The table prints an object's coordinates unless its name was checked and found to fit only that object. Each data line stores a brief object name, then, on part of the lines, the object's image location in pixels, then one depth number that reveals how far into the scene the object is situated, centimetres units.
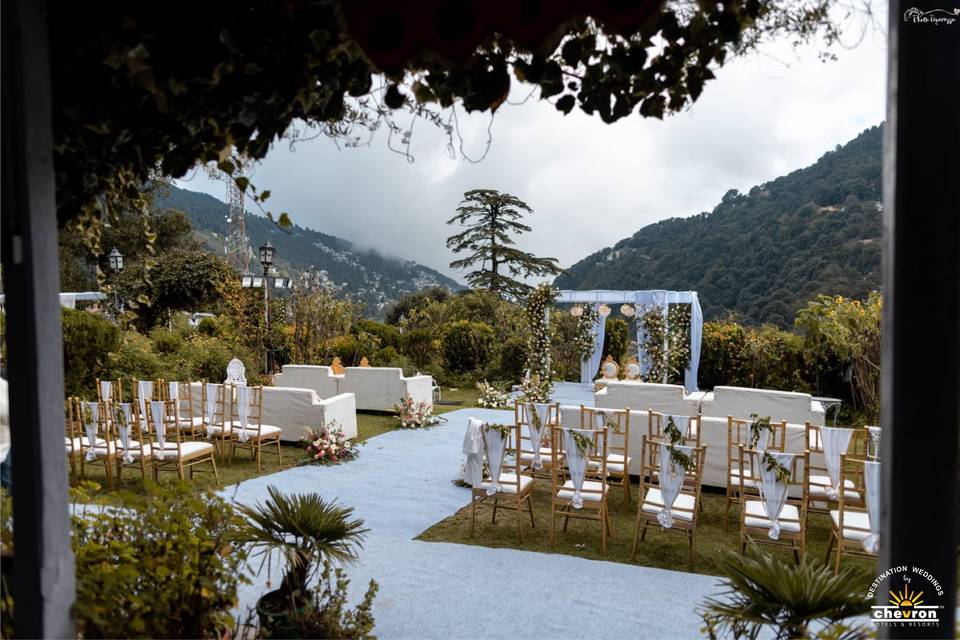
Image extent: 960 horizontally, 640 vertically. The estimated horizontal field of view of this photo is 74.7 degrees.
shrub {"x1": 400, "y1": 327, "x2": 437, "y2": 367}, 1527
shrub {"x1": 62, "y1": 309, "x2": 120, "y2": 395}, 853
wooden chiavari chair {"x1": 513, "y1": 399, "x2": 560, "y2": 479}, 575
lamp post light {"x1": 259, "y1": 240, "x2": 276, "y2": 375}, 1184
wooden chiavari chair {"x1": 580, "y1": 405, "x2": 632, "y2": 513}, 536
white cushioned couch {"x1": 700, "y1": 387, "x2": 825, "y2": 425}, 698
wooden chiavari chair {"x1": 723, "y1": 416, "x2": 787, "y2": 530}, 499
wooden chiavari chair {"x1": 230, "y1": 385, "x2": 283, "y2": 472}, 686
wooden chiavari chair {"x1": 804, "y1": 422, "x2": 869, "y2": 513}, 469
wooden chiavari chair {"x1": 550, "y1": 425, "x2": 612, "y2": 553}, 456
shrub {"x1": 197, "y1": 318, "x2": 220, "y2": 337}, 1434
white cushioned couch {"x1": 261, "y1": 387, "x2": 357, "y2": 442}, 766
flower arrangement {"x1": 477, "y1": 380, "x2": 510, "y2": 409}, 1191
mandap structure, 1275
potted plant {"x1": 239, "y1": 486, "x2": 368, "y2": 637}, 286
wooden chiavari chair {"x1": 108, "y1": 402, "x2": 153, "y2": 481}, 572
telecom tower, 2123
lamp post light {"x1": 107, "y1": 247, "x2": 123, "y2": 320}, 1011
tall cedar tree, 2569
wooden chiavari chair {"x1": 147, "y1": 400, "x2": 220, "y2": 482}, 583
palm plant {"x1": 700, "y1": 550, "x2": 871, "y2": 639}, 208
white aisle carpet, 334
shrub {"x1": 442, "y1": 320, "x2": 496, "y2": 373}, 1537
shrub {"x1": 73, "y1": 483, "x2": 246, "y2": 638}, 199
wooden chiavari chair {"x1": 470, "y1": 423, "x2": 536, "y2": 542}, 484
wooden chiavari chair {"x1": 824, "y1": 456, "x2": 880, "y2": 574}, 383
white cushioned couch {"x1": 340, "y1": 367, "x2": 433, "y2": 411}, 1000
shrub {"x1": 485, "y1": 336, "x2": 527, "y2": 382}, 1445
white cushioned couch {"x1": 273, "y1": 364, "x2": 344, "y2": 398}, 1057
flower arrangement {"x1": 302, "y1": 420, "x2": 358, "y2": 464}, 721
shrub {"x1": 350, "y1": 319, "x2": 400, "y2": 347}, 1526
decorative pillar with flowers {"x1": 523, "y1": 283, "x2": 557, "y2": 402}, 1273
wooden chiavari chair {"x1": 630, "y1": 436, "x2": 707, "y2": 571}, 428
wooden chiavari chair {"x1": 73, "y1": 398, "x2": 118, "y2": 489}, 577
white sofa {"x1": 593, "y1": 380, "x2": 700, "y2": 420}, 720
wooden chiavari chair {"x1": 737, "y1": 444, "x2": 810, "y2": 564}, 405
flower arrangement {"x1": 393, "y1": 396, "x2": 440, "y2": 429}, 943
